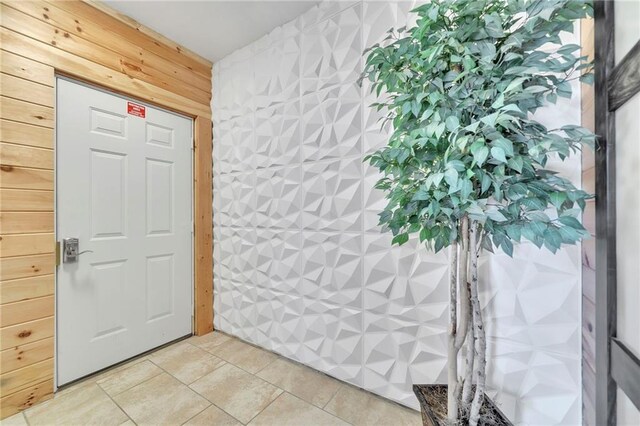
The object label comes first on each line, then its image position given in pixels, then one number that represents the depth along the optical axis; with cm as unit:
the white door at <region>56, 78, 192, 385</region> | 185
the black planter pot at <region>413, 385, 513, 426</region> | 107
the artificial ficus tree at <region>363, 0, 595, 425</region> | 80
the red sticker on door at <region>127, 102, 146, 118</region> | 217
